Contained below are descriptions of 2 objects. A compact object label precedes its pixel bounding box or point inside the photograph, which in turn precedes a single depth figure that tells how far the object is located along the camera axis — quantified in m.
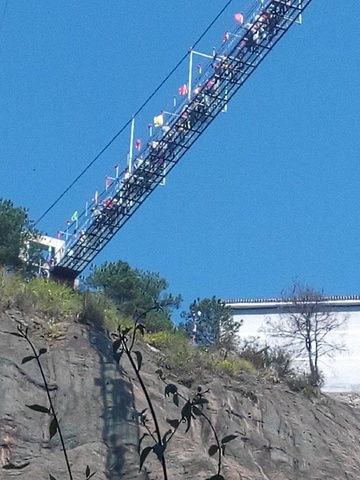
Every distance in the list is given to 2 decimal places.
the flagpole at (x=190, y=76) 27.89
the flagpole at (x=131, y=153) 28.75
